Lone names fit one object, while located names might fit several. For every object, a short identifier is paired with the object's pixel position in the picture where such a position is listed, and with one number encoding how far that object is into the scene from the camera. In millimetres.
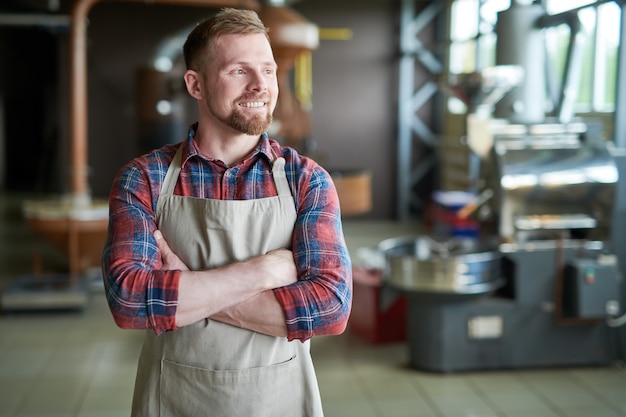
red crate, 4730
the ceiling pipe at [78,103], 6387
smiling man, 1562
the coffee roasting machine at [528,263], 4145
